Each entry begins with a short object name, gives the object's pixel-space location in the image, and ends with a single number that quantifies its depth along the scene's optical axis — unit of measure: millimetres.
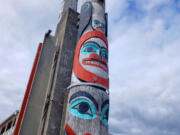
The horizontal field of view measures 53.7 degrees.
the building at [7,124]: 22980
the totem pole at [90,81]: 10680
